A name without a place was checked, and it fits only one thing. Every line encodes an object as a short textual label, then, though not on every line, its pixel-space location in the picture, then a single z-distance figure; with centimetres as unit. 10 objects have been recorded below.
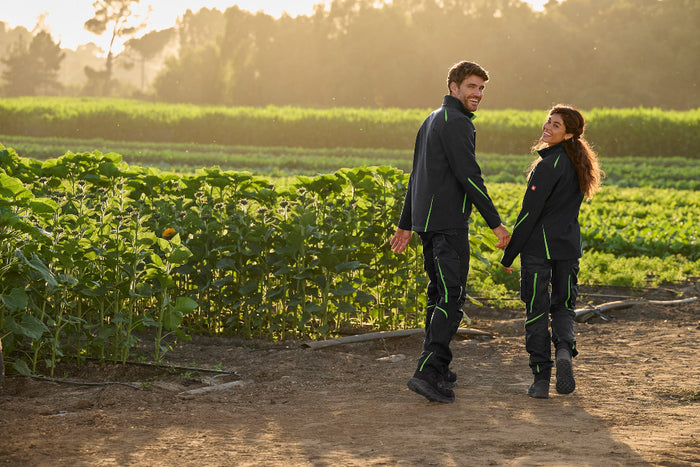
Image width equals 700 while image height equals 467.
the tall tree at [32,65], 15987
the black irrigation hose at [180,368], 1011
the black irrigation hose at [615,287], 1637
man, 873
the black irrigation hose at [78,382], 937
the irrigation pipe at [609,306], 1452
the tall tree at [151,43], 18670
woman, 923
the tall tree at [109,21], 15087
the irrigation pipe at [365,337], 1159
